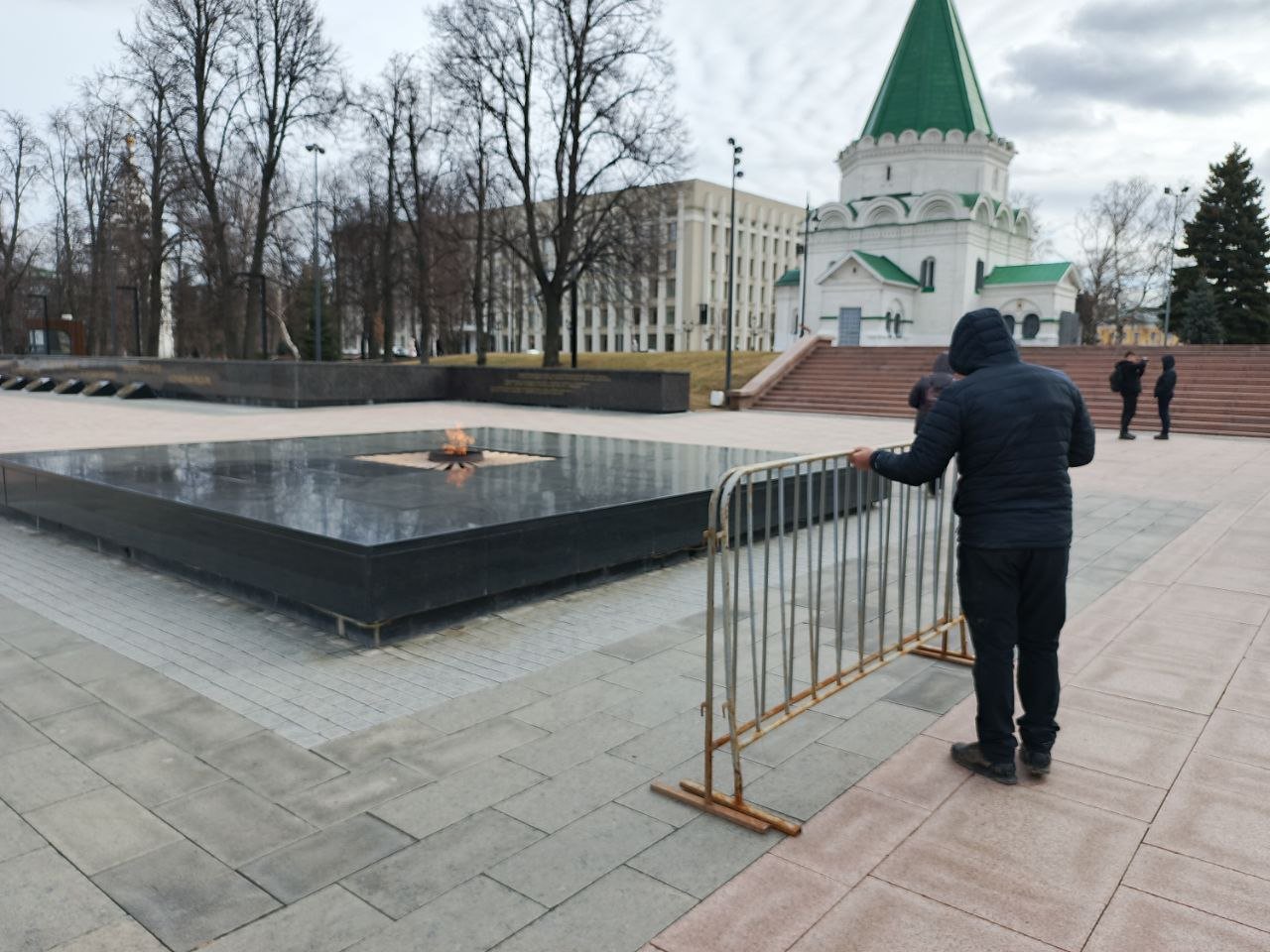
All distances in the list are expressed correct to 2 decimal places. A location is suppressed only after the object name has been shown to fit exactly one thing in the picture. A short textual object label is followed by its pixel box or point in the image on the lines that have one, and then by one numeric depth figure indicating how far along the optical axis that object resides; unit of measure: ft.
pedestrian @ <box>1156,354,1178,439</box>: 62.49
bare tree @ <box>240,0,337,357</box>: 102.42
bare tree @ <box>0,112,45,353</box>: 149.79
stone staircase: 73.20
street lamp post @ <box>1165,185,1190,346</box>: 161.07
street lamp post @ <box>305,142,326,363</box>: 113.35
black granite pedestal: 18.02
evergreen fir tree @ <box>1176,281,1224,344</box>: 160.66
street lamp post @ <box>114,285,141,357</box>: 128.98
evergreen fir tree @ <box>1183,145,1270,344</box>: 168.66
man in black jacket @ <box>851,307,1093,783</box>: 11.55
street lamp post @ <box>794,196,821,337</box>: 162.22
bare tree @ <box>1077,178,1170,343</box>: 181.37
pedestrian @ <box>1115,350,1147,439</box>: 60.90
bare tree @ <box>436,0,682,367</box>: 100.99
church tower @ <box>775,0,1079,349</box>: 161.79
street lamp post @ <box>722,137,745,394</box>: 95.45
